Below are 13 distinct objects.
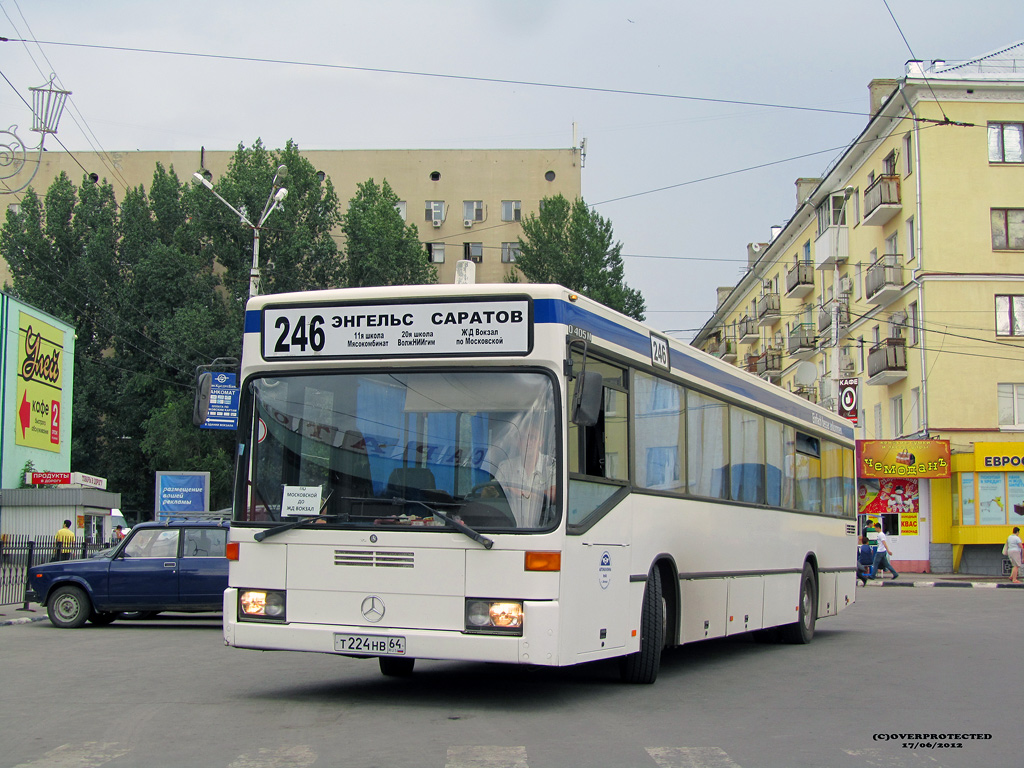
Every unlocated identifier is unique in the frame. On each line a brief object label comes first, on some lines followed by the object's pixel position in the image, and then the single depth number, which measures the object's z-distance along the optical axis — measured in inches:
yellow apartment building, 1514.5
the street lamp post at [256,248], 990.9
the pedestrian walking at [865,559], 1324.3
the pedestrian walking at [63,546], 919.0
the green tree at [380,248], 2156.7
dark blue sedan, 683.4
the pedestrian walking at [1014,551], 1318.9
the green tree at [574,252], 2269.9
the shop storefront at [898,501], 1552.7
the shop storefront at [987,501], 1497.3
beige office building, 2664.9
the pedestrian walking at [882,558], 1369.3
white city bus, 321.7
